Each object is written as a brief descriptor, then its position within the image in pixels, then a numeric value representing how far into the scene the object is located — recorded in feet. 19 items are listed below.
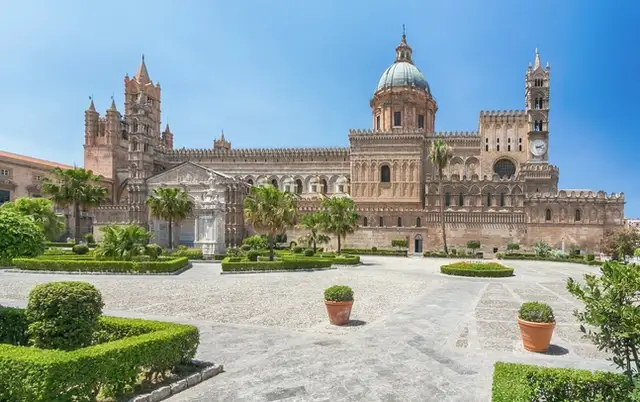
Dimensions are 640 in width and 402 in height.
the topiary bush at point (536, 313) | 33.30
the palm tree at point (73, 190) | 148.77
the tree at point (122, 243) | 91.30
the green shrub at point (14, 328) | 30.50
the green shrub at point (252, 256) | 105.50
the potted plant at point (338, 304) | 41.29
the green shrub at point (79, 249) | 113.09
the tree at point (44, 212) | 103.37
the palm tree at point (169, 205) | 130.93
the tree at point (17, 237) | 35.47
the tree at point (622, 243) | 126.52
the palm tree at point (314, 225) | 129.59
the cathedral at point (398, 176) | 163.73
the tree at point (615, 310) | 19.02
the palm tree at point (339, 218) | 126.62
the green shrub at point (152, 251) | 98.48
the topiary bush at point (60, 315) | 24.47
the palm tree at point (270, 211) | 101.48
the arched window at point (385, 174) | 187.21
